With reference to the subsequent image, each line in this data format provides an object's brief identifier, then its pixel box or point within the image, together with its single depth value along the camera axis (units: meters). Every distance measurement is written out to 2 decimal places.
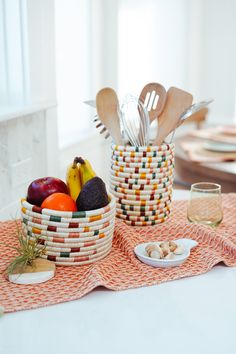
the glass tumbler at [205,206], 1.25
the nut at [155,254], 1.03
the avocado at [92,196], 1.02
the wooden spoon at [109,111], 1.22
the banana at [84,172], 1.14
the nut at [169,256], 1.04
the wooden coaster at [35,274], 0.96
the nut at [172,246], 1.07
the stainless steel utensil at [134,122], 1.20
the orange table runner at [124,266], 0.91
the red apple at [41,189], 1.06
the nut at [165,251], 1.05
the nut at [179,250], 1.06
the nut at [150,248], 1.05
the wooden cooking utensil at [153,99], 1.25
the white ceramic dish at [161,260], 1.03
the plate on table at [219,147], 2.23
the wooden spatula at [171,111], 1.24
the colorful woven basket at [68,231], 0.99
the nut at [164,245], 1.06
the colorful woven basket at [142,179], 1.20
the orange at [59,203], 1.01
